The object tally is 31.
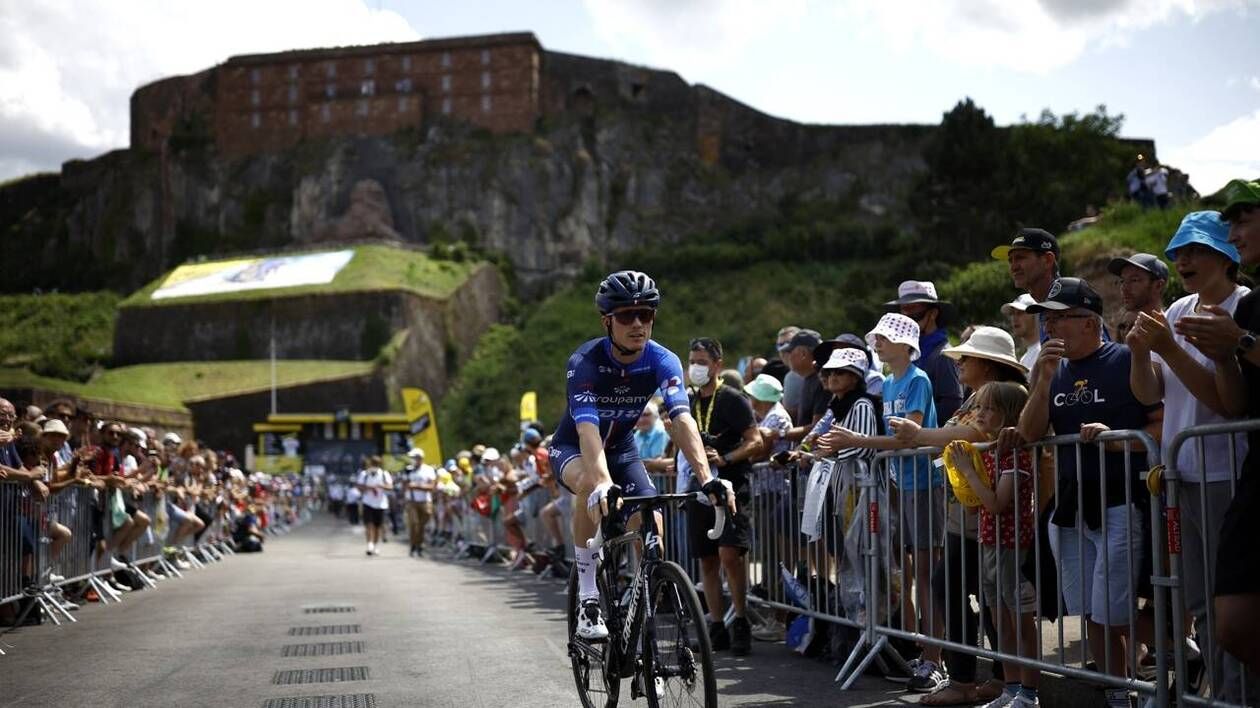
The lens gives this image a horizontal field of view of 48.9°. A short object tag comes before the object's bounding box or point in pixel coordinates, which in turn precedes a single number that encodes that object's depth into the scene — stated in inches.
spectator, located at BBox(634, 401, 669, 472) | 614.5
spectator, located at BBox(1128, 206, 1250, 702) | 212.7
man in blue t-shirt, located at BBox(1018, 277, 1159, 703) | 243.3
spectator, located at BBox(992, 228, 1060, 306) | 343.9
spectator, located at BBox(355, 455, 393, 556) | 1104.8
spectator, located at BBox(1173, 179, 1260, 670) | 189.6
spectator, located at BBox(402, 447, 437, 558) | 1121.4
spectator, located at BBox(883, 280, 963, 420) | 384.8
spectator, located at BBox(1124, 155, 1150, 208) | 1360.7
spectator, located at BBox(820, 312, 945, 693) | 318.7
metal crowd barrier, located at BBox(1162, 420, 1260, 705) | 208.5
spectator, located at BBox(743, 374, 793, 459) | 454.6
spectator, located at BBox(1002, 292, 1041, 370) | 339.2
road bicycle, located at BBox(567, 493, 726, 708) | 225.0
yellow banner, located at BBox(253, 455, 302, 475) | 2945.4
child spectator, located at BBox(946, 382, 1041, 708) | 272.4
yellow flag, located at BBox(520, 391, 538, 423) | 1873.3
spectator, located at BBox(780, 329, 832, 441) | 445.4
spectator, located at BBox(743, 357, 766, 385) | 606.9
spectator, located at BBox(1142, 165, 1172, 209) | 1337.4
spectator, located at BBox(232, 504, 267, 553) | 1203.2
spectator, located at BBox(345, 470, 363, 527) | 1969.7
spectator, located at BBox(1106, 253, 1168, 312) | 291.4
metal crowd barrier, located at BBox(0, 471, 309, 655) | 475.2
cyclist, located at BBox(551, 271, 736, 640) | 260.4
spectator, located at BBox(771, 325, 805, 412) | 523.8
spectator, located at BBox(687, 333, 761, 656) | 394.0
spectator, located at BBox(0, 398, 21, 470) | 450.0
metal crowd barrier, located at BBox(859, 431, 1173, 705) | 230.8
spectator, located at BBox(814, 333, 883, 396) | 407.2
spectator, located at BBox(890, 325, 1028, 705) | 297.3
